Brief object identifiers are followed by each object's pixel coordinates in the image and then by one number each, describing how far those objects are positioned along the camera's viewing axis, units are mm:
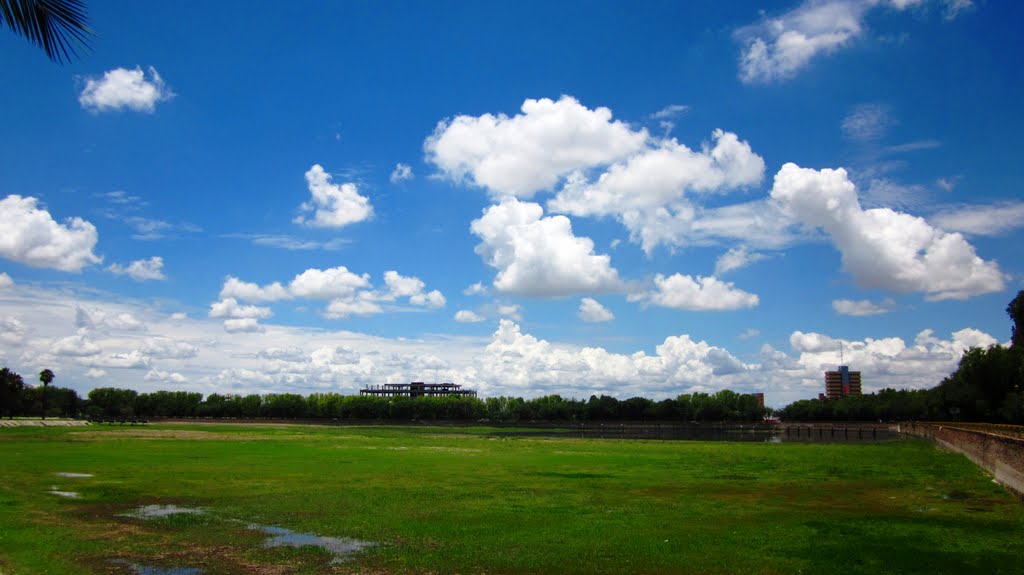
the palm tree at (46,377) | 181875
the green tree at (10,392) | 148250
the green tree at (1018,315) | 99938
